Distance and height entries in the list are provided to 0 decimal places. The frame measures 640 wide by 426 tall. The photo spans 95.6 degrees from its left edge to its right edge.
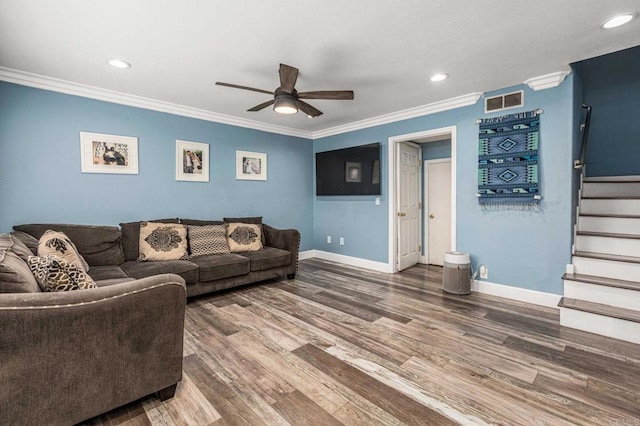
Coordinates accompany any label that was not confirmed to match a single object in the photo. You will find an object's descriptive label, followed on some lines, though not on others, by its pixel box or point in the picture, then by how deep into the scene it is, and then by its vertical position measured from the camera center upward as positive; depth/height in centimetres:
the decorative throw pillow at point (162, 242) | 344 -44
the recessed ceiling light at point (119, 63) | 273 +137
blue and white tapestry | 323 +50
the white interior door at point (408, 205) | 473 -1
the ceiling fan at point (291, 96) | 256 +101
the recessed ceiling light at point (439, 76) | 307 +137
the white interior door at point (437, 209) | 511 -9
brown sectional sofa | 130 -70
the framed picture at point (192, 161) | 414 +65
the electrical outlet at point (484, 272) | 363 -86
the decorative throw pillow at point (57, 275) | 161 -39
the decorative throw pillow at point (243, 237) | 409 -46
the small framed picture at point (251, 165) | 477 +67
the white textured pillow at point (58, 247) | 228 -33
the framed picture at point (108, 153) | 343 +65
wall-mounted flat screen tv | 478 +60
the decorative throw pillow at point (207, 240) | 374 -46
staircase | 251 -59
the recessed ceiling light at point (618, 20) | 208 +135
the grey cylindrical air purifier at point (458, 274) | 355 -86
